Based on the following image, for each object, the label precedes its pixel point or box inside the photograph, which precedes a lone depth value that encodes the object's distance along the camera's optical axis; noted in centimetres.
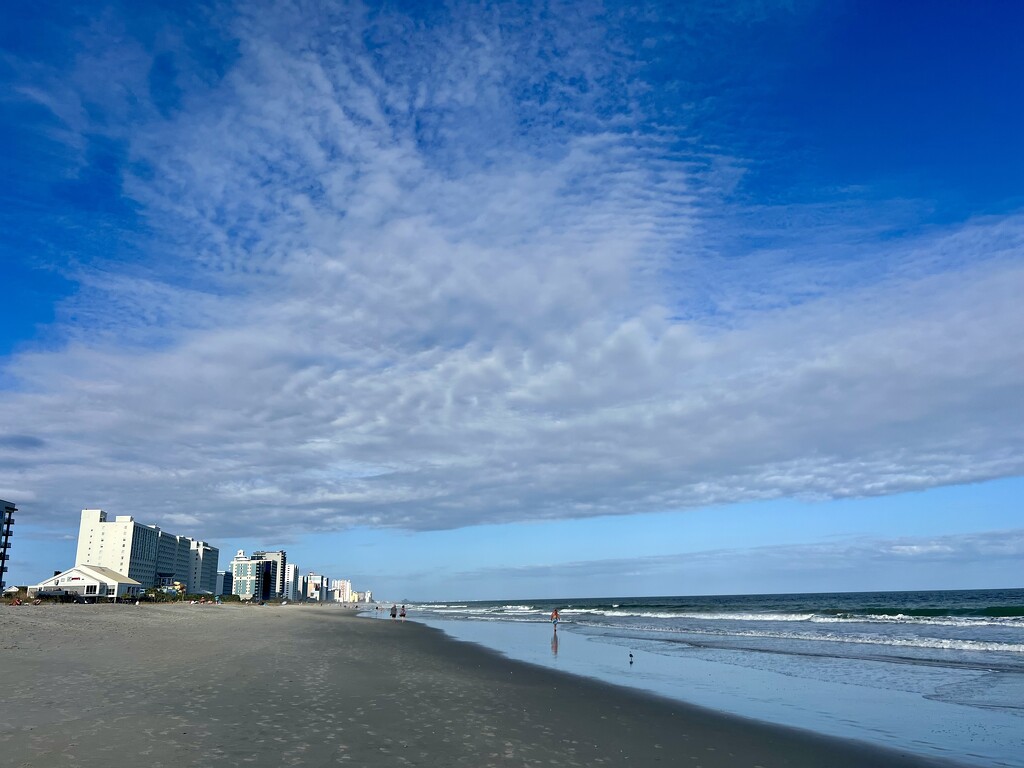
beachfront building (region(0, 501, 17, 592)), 10121
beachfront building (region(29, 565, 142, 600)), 8262
